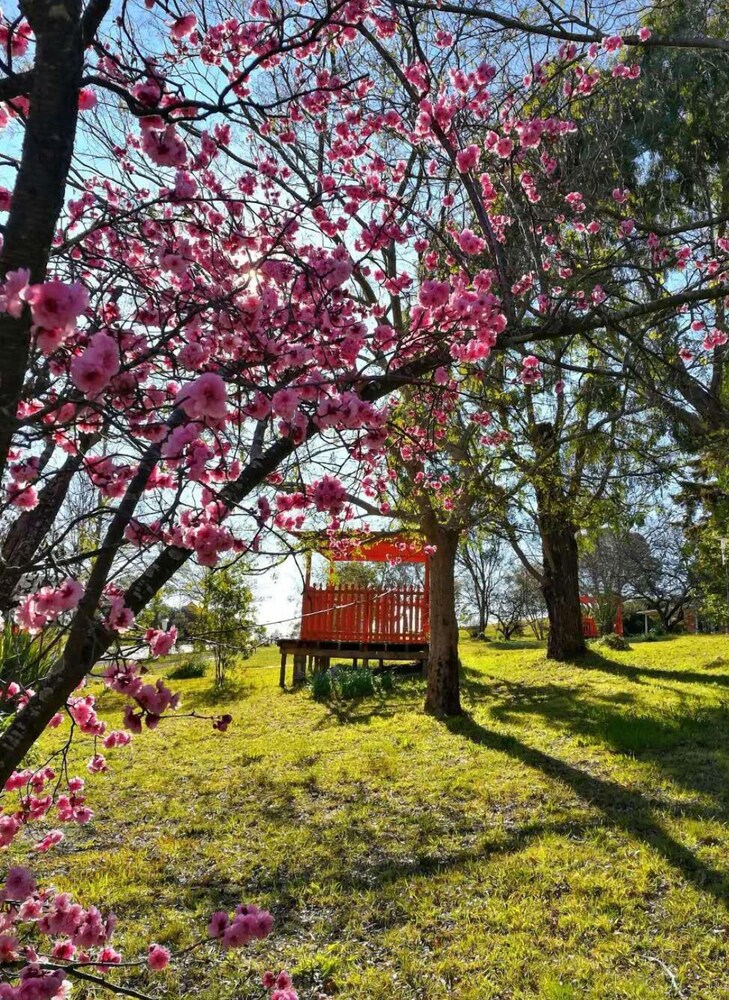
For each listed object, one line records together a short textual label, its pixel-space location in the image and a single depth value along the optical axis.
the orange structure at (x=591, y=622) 18.17
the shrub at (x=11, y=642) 5.78
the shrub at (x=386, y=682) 9.54
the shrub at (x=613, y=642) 11.74
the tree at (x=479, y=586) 26.22
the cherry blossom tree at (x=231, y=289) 1.43
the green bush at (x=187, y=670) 13.25
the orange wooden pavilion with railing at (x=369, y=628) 10.28
